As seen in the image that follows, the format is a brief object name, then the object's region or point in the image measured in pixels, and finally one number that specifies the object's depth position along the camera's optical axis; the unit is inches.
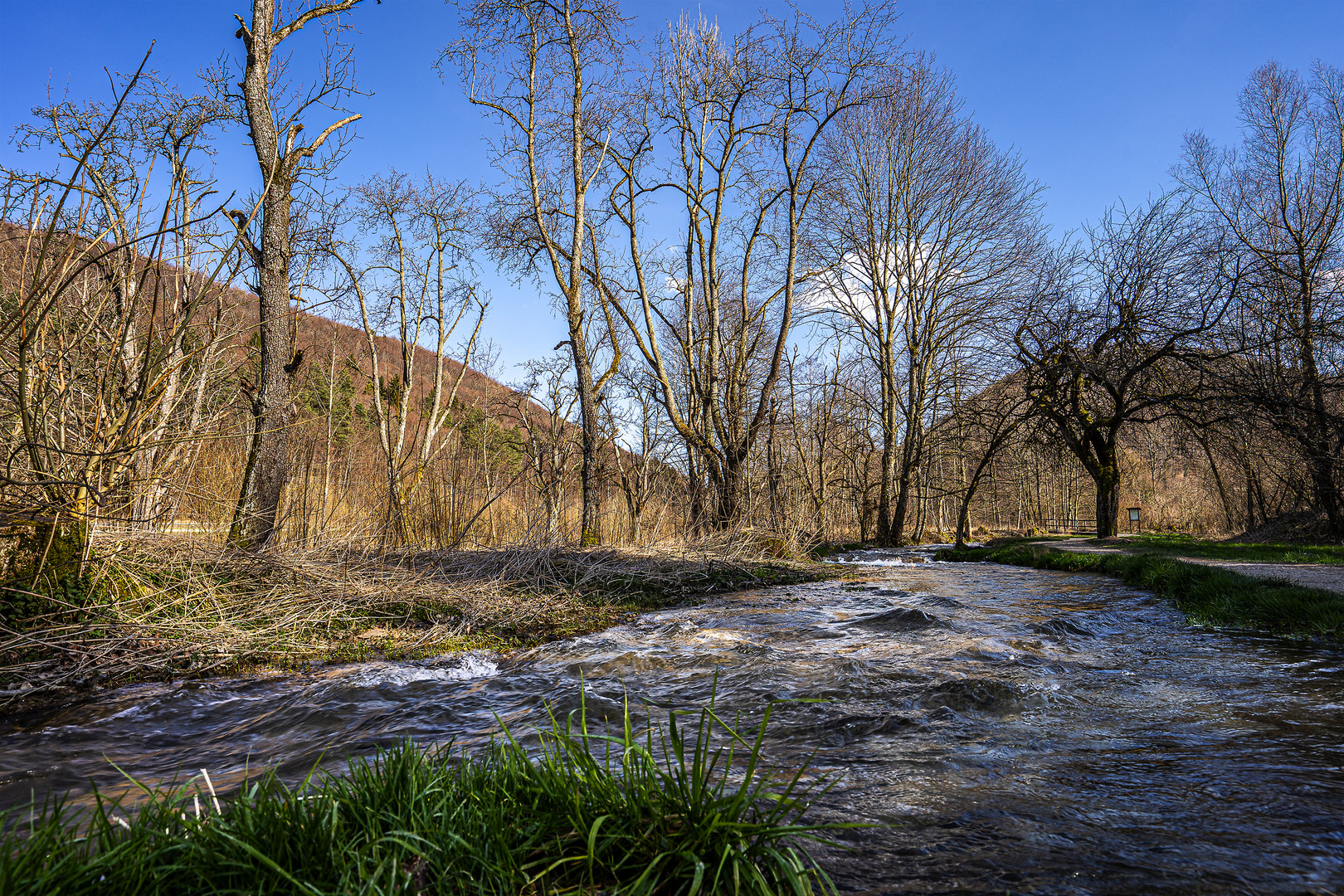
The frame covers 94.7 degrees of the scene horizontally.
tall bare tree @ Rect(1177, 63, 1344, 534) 452.1
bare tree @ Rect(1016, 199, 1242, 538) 521.3
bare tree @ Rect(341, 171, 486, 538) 769.6
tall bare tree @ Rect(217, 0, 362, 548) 275.1
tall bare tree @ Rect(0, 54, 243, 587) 125.2
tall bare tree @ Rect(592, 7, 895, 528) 459.8
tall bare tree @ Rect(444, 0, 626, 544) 405.4
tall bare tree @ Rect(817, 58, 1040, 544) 679.7
